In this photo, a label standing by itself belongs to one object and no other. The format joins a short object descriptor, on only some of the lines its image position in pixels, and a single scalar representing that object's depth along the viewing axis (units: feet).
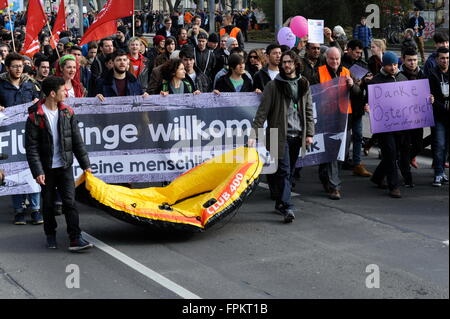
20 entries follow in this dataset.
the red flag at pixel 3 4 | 52.65
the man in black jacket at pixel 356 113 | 38.42
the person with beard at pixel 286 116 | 30.78
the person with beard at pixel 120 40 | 62.90
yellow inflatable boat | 27.58
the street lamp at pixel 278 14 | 56.59
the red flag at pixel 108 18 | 47.96
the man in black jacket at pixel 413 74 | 36.50
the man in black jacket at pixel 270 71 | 35.45
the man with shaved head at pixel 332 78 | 34.94
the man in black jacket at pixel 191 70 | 38.22
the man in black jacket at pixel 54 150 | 27.09
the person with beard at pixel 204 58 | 48.96
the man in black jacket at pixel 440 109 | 36.29
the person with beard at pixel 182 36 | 60.13
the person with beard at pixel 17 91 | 31.91
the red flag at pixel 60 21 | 62.13
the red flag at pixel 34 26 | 52.11
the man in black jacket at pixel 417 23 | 98.73
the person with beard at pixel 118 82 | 34.65
